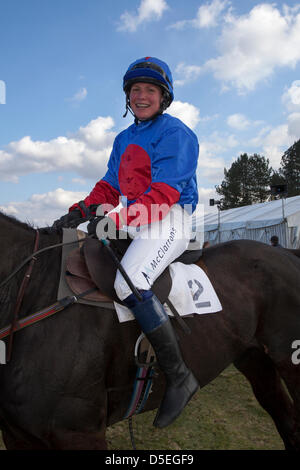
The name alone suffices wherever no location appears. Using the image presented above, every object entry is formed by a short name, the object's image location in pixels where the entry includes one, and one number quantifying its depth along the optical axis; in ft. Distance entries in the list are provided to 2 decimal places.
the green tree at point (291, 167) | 180.65
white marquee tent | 54.24
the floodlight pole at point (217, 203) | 69.71
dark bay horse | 6.58
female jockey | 7.29
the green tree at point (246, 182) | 188.96
